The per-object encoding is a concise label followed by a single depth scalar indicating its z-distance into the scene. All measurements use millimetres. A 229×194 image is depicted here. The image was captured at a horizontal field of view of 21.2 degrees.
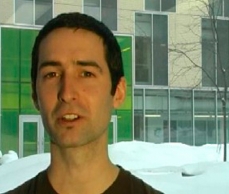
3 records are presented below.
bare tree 11281
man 818
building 11870
